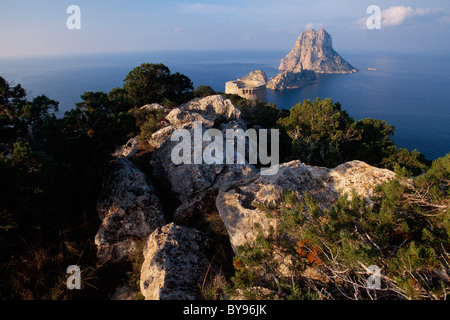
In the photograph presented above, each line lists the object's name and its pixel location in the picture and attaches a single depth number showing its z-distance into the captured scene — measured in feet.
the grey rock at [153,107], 45.21
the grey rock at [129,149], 31.78
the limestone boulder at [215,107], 45.29
